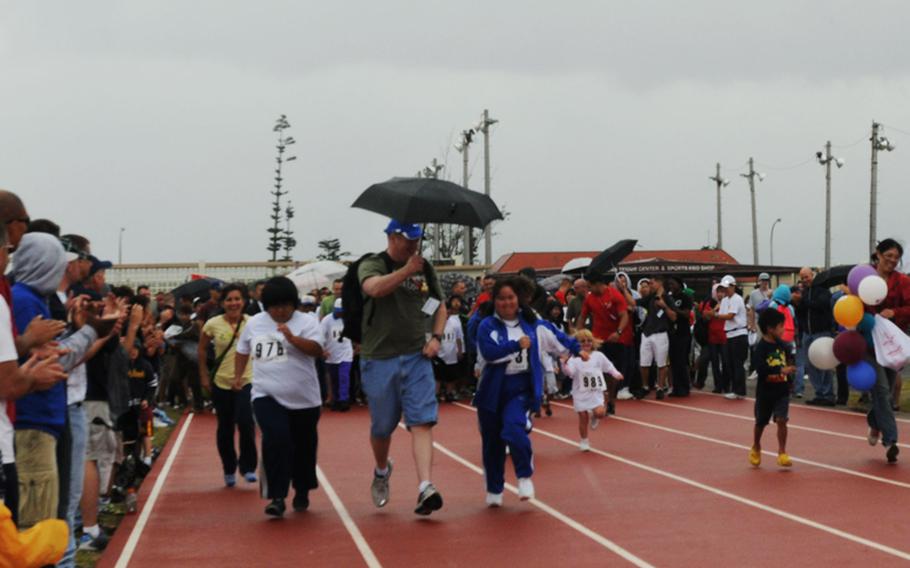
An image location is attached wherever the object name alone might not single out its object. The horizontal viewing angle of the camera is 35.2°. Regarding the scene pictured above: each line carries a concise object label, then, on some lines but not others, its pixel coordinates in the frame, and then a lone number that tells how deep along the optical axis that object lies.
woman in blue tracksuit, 11.30
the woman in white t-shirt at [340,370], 22.83
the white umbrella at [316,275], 31.88
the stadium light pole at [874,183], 51.50
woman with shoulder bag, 12.75
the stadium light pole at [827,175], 60.81
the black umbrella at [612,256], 22.19
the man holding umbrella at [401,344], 10.62
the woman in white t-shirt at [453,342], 22.64
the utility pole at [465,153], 51.62
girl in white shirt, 15.63
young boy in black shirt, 13.58
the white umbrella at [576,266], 34.34
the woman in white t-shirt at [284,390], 10.95
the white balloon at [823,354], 14.34
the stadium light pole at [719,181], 77.75
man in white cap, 22.50
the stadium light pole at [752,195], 76.31
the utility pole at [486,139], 53.41
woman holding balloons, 13.59
